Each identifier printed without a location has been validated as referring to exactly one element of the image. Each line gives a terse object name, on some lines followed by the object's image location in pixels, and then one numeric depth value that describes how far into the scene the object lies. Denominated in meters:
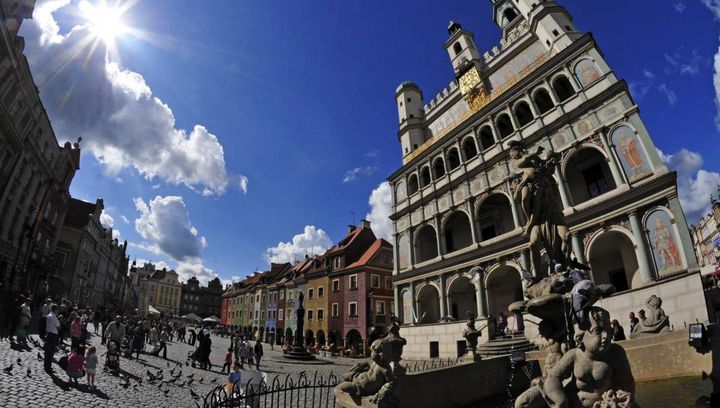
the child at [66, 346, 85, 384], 8.94
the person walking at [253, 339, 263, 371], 18.04
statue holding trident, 7.19
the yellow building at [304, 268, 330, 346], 39.78
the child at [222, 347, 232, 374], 14.77
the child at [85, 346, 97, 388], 9.02
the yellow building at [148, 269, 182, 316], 97.75
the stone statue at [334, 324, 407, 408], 5.03
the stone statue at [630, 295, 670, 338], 8.45
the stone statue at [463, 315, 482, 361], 10.94
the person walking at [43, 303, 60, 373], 9.73
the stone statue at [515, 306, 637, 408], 3.06
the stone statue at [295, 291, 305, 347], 25.28
